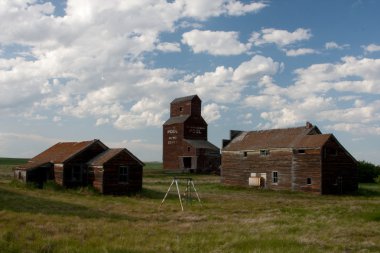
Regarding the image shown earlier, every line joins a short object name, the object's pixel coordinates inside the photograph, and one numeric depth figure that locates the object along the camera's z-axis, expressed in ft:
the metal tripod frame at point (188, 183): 91.16
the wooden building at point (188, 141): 222.69
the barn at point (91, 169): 112.50
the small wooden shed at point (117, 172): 111.75
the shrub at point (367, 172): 199.62
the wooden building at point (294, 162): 128.57
